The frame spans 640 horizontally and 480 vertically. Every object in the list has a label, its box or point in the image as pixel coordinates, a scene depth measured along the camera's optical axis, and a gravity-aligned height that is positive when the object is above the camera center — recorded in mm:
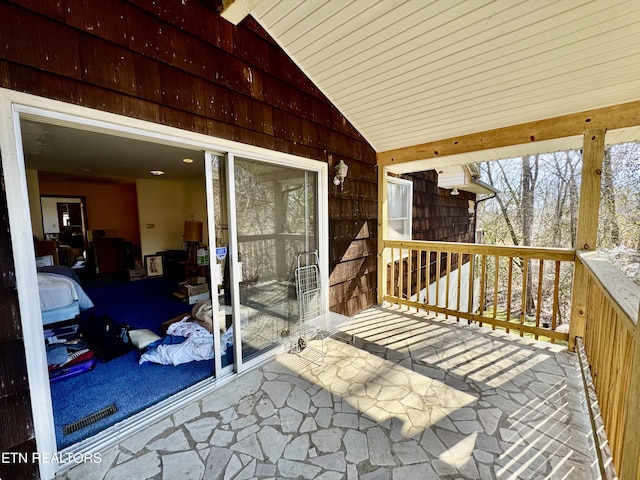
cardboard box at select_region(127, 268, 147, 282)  6387 -1238
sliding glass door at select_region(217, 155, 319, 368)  2514 -272
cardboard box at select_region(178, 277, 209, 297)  4754 -1188
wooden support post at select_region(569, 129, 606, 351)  2688 +65
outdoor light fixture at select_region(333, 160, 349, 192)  3480 +574
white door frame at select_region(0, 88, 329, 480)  1415 +30
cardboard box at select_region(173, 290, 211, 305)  4715 -1360
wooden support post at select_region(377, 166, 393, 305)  4371 -201
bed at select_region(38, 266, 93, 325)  3277 -915
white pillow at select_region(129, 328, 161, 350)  3074 -1349
